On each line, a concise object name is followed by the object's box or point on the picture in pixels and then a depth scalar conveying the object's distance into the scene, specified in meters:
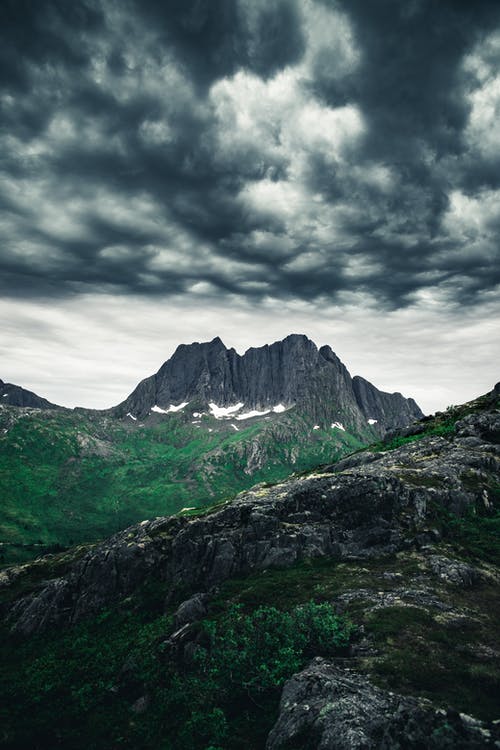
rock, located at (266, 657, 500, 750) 19.98
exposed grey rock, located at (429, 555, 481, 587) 43.41
